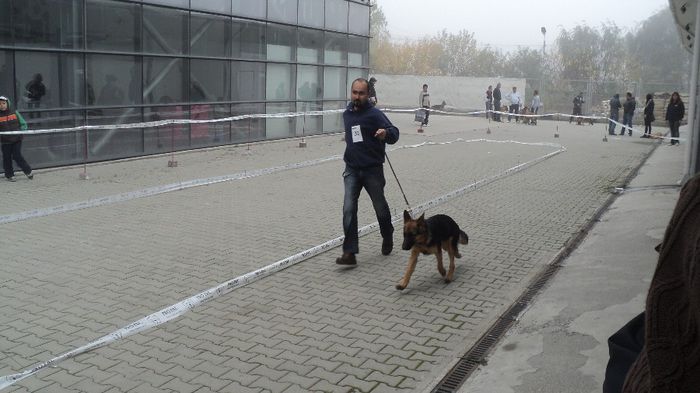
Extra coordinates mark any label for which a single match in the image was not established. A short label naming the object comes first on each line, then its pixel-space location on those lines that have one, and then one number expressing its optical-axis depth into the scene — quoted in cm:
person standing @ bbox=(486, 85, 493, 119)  3673
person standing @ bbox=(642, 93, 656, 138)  2508
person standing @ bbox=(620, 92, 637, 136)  2673
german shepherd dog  635
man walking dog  737
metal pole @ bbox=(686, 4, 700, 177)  996
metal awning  999
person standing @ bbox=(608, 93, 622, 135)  2778
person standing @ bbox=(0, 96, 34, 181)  1247
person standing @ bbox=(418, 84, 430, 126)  2809
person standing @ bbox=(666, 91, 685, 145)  2190
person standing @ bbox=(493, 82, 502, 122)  3522
